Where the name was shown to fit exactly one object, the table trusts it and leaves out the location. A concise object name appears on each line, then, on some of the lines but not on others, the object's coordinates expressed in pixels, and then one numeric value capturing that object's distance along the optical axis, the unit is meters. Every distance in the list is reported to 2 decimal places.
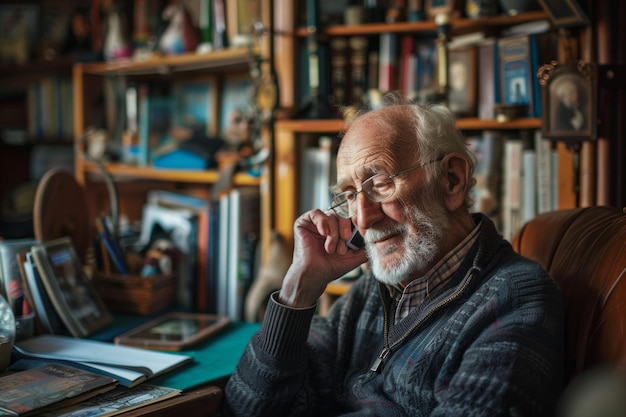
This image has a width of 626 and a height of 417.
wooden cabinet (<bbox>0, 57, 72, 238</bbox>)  3.07
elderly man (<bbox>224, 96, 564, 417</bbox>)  1.31
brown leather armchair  1.27
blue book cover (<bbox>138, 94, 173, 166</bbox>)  2.73
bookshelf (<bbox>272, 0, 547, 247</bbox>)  2.18
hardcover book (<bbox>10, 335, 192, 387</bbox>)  1.50
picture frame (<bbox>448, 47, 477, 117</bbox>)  2.11
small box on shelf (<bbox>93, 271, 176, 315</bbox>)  2.10
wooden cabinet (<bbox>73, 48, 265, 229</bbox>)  2.56
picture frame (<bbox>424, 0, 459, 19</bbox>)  2.13
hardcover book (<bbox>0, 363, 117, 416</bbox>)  1.29
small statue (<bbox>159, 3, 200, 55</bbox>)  2.59
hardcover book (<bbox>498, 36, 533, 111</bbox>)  2.00
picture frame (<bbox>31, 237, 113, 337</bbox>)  1.80
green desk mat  1.55
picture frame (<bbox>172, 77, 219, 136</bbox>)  2.81
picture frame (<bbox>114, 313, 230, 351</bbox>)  1.77
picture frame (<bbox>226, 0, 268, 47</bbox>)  2.41
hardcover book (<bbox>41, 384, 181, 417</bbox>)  1.32
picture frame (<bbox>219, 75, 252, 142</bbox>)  2.63
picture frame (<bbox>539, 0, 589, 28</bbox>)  1.75
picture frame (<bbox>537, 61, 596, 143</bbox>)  1.75
